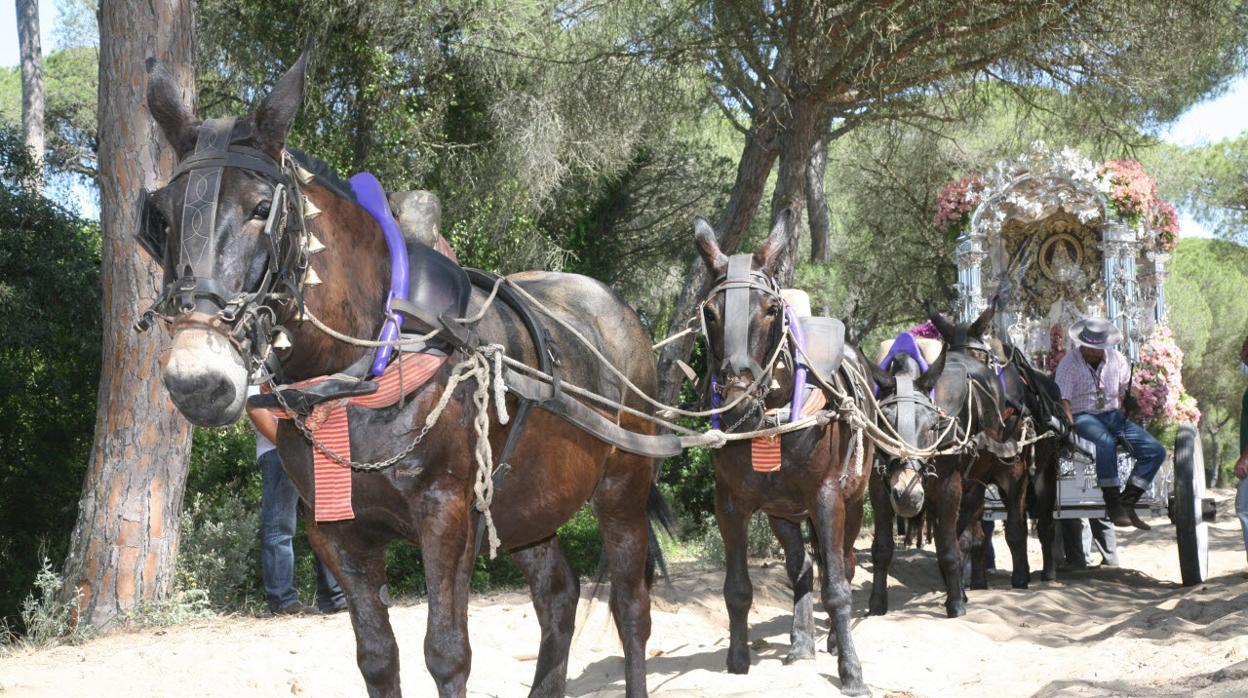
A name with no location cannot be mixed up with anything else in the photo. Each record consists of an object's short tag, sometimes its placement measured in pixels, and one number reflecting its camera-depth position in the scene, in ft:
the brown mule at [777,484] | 17.47
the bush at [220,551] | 26.24
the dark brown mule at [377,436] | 8.93
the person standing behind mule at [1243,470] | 27.73
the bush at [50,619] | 20.40
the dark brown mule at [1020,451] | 28.99
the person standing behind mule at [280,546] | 22.41
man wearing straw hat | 30.01
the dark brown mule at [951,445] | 24.08
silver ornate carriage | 40.04
